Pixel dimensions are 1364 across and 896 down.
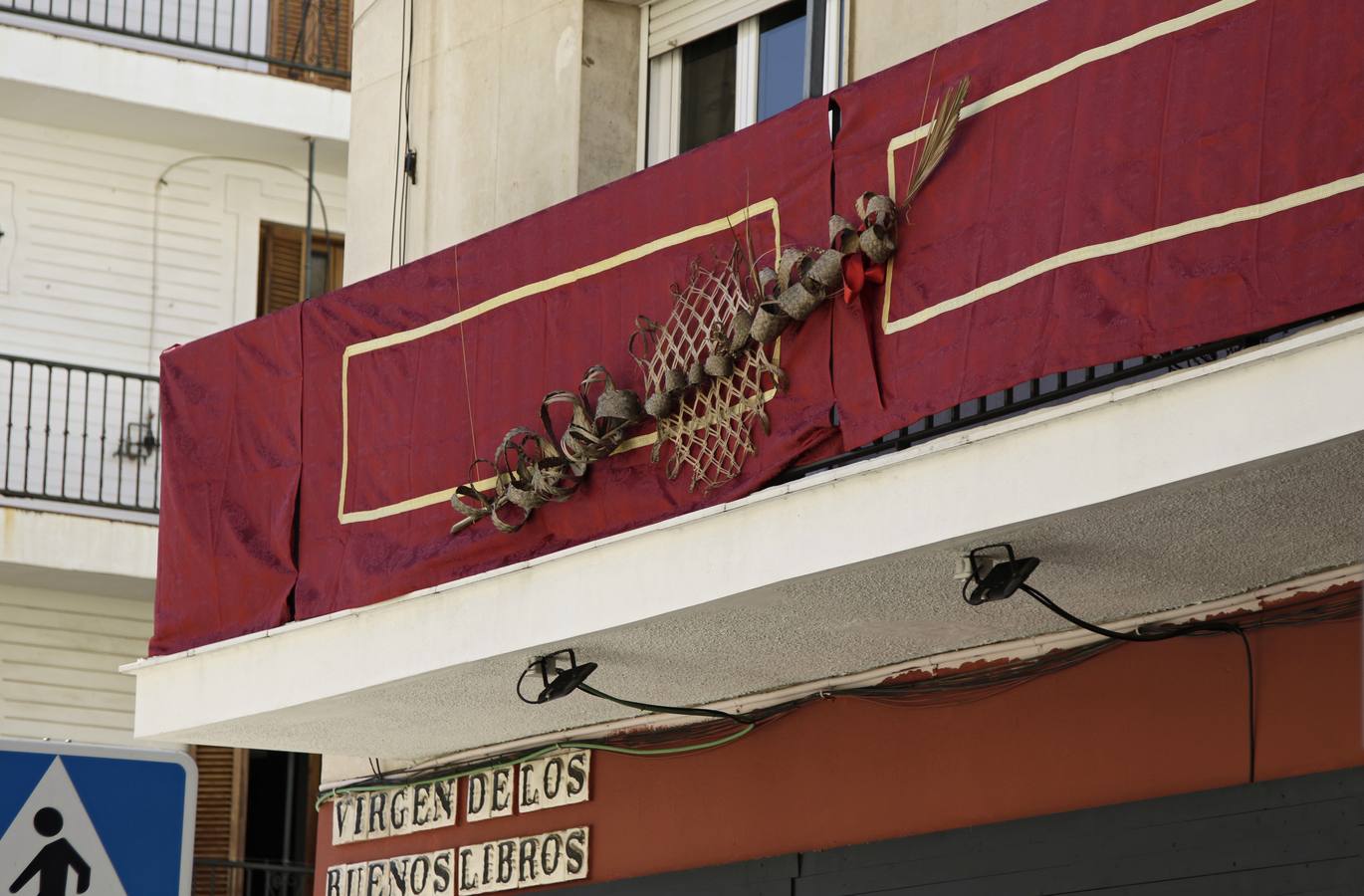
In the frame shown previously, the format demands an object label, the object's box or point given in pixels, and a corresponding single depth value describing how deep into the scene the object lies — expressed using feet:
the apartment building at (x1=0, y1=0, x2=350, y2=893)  57.31
